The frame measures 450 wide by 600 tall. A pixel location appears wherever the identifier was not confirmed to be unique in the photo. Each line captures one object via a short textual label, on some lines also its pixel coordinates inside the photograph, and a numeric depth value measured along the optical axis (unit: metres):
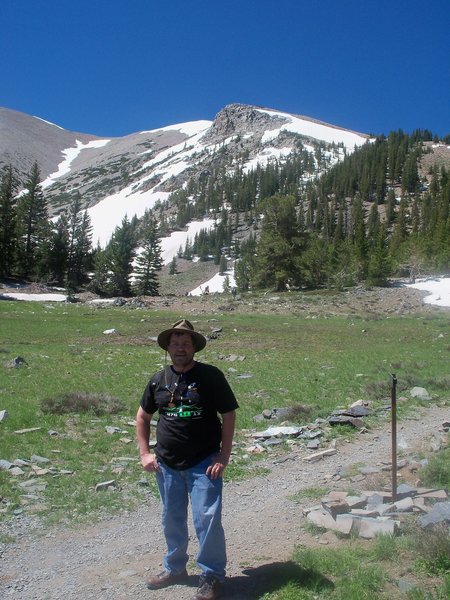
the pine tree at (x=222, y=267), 144.25
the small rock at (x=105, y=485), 8.05
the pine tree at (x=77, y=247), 75.56
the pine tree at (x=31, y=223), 71.88
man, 4.94
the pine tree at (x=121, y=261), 68.25
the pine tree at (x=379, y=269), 68.69
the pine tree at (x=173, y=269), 143.62
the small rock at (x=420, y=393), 14.74
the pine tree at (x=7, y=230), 63.62
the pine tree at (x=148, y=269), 69.69
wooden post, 6.94
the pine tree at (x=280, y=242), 60.62
